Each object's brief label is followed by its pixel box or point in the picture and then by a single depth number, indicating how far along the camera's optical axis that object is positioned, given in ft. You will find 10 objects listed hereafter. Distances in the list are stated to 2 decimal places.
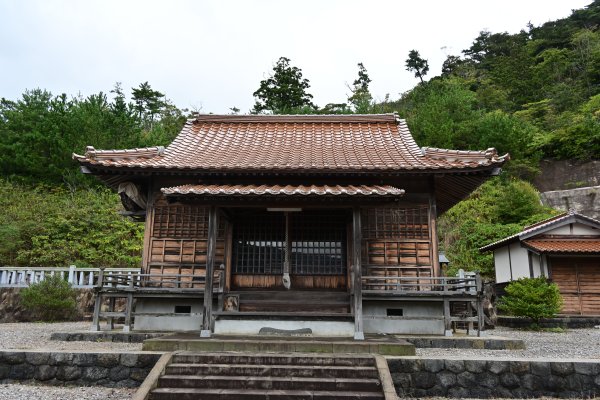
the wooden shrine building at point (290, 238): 33.94
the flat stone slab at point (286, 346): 25.63
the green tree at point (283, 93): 136.98
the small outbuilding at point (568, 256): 53.93
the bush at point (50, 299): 51.34
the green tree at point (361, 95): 127.02
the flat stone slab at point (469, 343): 31.17
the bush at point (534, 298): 45.91
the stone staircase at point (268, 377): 21.13
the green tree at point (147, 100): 153.79
